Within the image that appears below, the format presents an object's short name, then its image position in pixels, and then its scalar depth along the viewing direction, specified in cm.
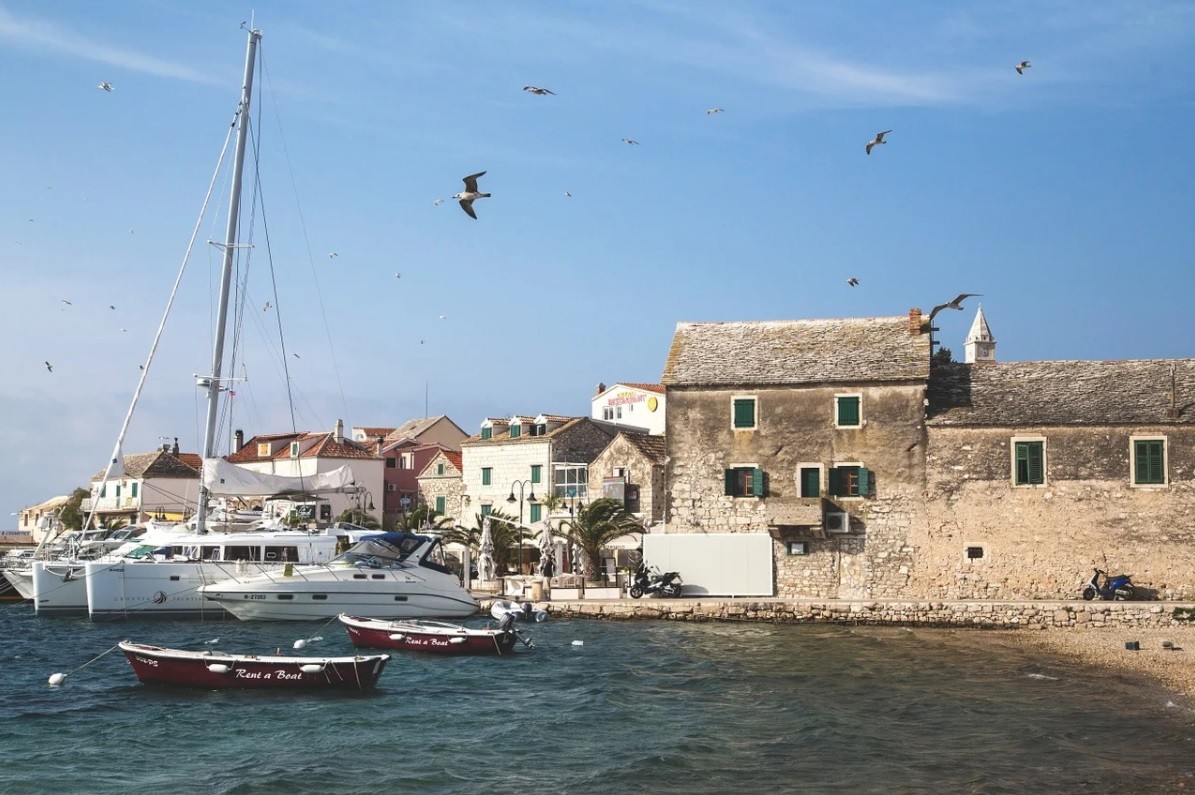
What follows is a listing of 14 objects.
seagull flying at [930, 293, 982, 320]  3294
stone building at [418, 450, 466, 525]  6481
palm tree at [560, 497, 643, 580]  4619
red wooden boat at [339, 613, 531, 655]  3100
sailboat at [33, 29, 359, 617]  3912
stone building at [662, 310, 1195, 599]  3672
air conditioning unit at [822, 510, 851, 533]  3916
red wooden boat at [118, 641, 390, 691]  2436
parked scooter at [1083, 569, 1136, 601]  3597
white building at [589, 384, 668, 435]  8119
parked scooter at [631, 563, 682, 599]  4028
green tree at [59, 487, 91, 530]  7375
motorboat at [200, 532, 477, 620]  3828
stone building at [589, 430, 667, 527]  5269
